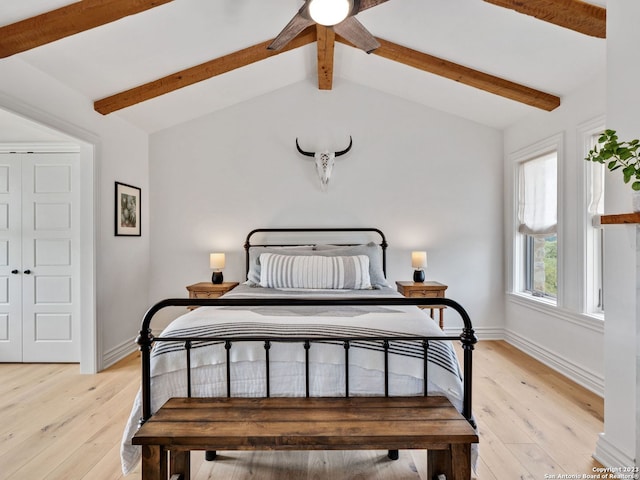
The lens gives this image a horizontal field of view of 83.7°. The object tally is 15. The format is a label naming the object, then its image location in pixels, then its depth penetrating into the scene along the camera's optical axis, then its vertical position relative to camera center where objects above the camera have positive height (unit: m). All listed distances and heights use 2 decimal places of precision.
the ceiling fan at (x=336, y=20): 2.07 +1.37
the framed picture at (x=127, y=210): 3.68 +0.33
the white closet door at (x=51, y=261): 3.57 -0.20
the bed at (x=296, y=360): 1.67 -0.59
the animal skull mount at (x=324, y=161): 4.15 +0.91
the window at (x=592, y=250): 2.98 -0.10
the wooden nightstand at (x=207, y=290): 3.84 -0.54
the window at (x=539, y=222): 3.54 +0.17
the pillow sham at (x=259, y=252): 3.67 -0.13
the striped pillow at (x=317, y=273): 3.36 -0.32
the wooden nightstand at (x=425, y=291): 3.77 -0.55
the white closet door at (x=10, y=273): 3.56 -0.32
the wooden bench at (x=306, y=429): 1.35 -0.74
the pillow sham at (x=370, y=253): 3.61 -0.14
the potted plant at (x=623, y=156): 1.57 +0.37
